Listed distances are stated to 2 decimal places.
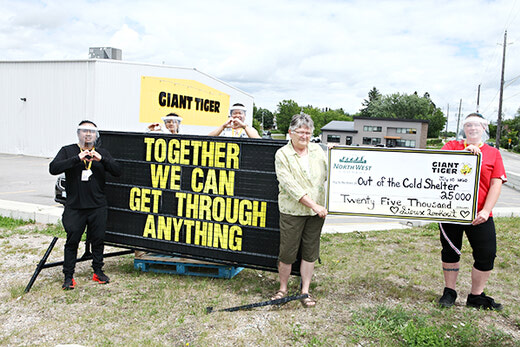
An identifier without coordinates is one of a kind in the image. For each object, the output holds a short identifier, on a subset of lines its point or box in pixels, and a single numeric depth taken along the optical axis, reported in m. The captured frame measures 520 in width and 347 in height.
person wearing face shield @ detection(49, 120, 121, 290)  4.47
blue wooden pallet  5.08
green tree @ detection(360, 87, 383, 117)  148.31
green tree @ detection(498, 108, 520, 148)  82.30
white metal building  21.94
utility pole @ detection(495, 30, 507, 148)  41.82
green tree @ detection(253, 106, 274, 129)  141.62
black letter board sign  4.61
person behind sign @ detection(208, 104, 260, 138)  5.16
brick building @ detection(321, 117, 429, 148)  74.19
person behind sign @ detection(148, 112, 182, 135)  5.70
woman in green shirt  4.12
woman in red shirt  4.04
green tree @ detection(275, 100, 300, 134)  88.34
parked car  8.02
